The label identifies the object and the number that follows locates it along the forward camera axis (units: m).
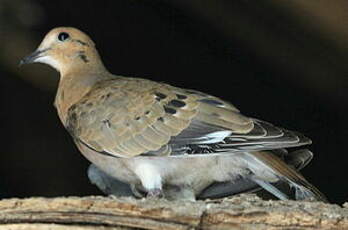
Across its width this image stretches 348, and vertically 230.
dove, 5.48
